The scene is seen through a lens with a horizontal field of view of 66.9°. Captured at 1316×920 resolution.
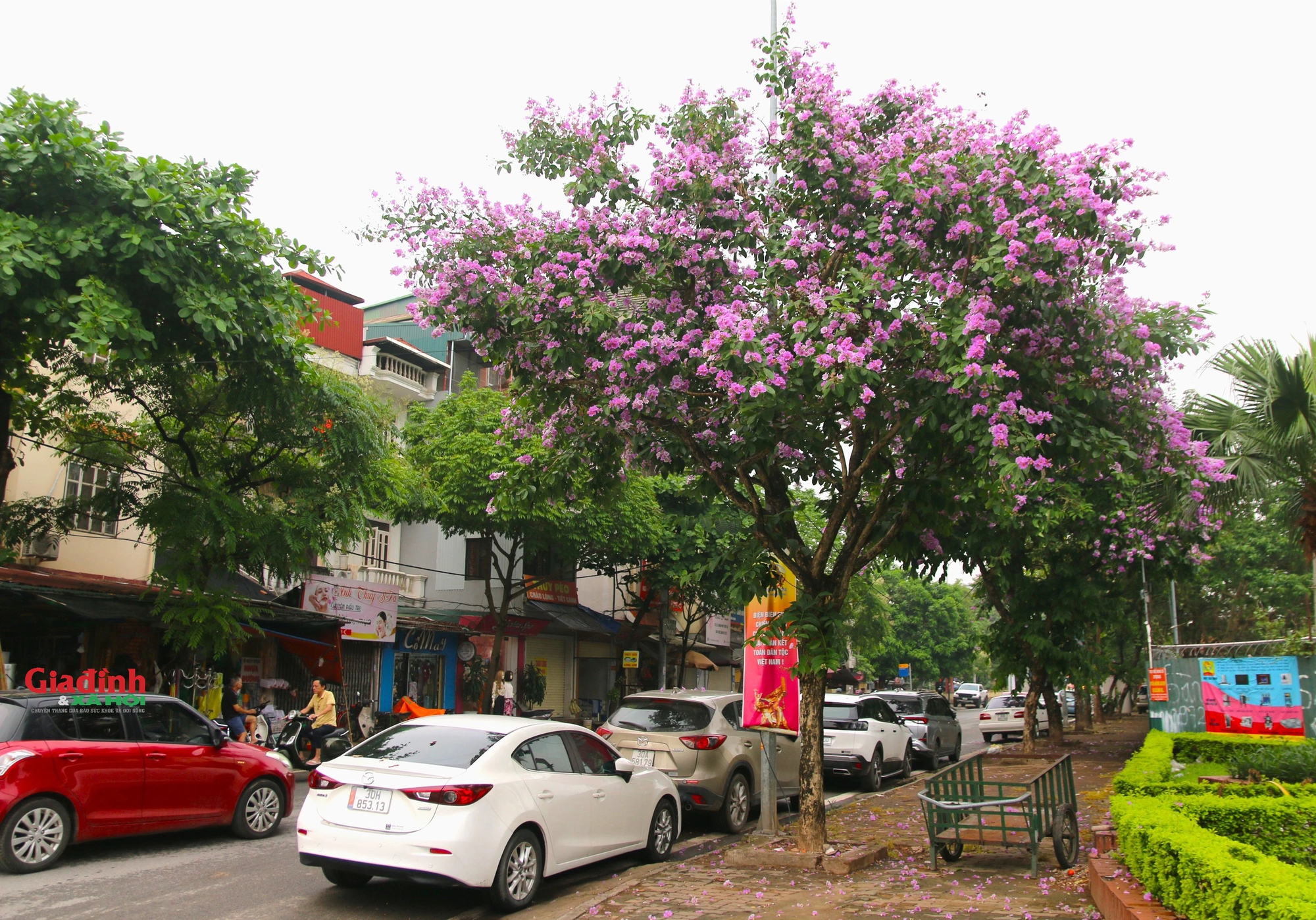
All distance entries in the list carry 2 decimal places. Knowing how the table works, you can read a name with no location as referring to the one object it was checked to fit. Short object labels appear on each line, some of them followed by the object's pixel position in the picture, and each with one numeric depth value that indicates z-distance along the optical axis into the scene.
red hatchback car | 8.17
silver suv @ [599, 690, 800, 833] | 11.21
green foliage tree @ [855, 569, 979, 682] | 70.50
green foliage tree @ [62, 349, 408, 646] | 14.59
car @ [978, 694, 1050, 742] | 32.09
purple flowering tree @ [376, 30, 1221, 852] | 8.41
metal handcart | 8.50
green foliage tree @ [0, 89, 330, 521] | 10.98
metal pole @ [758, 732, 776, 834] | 10.30
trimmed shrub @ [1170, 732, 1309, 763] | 12.82
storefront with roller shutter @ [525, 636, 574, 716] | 31.42
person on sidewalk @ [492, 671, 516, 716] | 23.31
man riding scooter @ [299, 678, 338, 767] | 15.83
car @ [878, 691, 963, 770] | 20.72
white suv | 16.14
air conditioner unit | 17.16
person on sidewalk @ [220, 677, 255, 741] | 16.11
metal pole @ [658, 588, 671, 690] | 31.17
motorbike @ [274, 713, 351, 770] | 15.48
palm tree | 11.93
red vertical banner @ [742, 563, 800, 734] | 10.30
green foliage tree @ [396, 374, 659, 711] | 22.62
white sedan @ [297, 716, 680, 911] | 6.99
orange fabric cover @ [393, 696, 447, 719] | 17.44
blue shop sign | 25.88
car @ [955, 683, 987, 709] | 75.38
